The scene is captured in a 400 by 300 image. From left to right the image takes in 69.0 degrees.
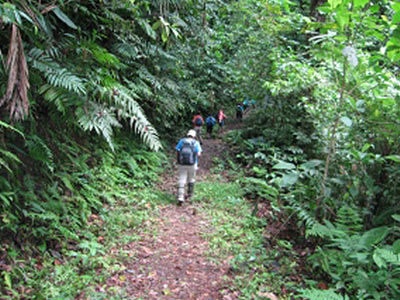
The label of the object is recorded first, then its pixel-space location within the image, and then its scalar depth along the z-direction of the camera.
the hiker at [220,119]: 14.14
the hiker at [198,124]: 10.95
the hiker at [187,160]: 6.51
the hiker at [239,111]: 16.10
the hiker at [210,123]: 13.41
